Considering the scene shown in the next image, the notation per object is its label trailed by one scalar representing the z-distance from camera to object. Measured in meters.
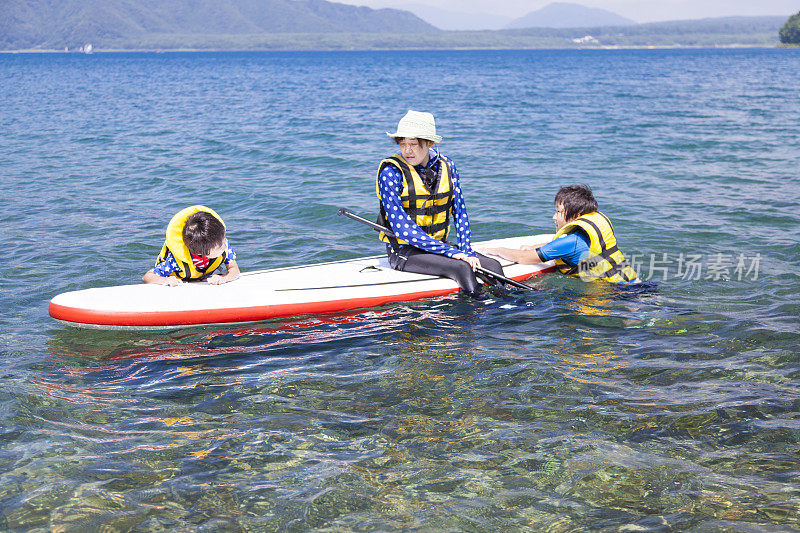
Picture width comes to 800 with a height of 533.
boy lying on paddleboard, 6.18
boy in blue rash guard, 6.79
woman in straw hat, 6.62
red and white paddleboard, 6.37
